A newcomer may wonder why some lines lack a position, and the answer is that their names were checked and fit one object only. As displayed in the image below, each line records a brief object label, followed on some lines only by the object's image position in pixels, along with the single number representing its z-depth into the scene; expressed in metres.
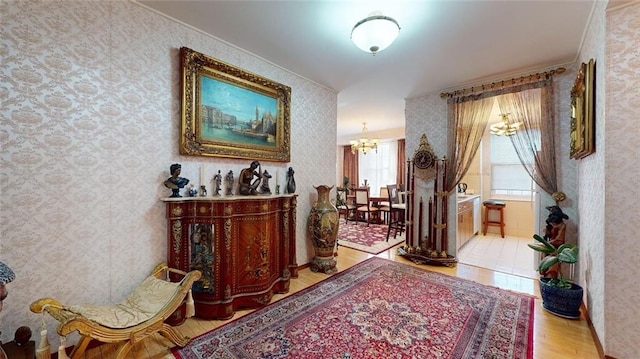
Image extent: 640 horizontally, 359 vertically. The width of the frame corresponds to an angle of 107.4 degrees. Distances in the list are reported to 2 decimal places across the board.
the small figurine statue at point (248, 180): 2.60
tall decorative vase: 3.26
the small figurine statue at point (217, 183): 2.52
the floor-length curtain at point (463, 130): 3.44
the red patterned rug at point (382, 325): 1.75
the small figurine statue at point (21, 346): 1.35
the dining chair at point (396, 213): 4.92
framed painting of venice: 2.27
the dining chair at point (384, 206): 6.19
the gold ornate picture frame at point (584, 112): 1.97
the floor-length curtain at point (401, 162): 7.26
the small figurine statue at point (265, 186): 2.88
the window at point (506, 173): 5.52
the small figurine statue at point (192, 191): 2.30
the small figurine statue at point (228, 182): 2.62
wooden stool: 5.30
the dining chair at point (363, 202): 6.28
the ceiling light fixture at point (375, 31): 1.85
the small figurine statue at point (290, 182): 3.11
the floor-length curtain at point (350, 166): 8.46
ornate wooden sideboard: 2.15
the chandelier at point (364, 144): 6.30
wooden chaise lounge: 1.41
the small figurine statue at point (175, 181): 2.11
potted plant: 2.17
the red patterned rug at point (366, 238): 4.44
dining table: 6.29
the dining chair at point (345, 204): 6.67
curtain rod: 2.92
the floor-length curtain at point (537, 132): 2.93
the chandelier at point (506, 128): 3.27
